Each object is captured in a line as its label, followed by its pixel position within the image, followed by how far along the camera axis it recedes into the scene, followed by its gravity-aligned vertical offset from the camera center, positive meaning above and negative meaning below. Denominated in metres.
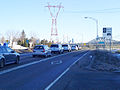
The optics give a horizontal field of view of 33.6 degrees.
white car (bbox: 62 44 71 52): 48.09 -0.83
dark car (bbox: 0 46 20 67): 14.64 -1.02
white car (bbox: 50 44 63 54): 37.50 -0.85
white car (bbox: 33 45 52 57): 26.69 -1.01
